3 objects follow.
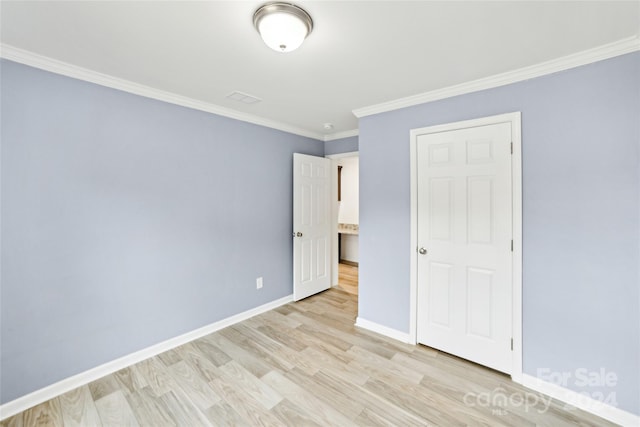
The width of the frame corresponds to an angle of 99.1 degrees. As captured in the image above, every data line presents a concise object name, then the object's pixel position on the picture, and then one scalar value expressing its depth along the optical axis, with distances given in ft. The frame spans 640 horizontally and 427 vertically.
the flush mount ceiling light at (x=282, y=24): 4.54
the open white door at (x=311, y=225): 12.14
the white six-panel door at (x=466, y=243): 7.14
